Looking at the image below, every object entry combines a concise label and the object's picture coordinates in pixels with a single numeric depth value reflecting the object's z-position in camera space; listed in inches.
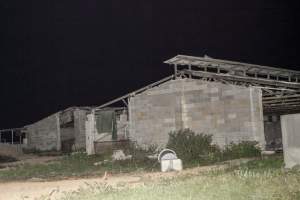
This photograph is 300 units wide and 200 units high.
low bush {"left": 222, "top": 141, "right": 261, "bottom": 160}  733.5
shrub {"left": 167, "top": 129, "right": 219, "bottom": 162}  750.1
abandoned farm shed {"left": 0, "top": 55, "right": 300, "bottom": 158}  768.9
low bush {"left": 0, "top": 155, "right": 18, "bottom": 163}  1116.5
